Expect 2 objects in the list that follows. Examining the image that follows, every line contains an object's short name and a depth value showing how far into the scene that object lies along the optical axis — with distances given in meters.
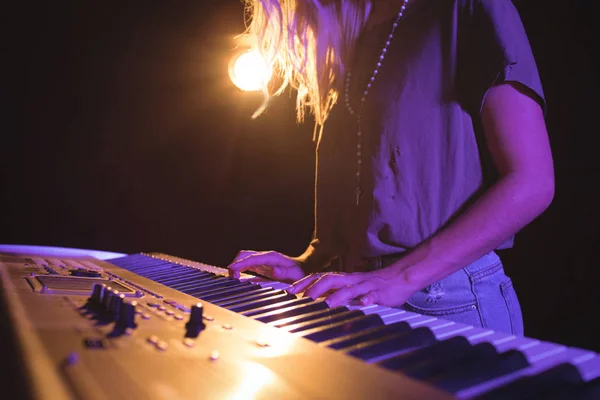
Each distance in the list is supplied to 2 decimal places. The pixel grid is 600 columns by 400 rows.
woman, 0.94
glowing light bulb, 2.56
